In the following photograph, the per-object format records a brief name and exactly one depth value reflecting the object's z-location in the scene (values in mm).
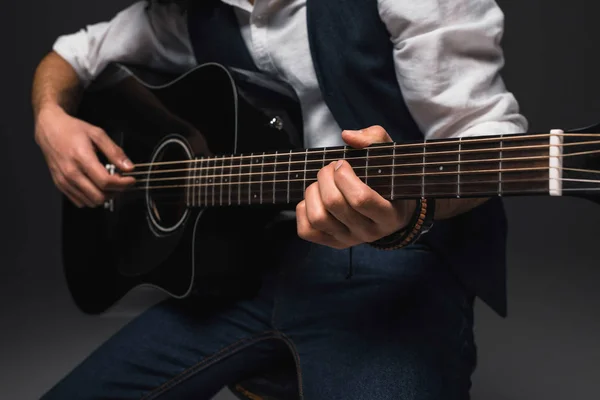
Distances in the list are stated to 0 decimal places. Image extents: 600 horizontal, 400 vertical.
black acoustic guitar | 803
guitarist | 1011
